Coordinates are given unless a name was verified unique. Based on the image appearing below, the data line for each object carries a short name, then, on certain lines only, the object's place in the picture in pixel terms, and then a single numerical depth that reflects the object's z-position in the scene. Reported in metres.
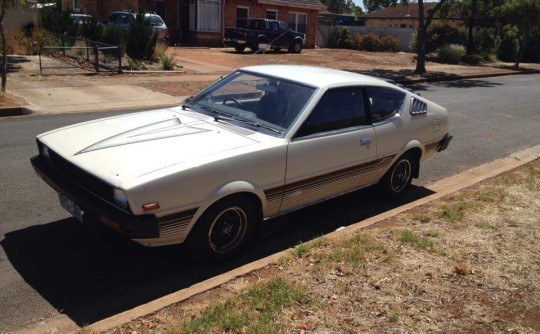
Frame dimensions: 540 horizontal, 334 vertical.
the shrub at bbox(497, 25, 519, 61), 34.56
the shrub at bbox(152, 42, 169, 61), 19.56
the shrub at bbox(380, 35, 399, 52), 37.94
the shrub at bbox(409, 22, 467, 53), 35.41
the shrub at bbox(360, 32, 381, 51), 37.41
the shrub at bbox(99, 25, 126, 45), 18.77
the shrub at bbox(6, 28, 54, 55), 18.62
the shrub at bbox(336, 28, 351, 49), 38.31
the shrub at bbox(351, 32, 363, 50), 37.59
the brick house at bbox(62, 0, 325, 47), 27.94
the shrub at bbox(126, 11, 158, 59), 18.86
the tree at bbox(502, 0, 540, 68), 27.41
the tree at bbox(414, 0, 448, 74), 22.20
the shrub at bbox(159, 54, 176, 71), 18.44
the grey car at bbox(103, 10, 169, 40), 23.55
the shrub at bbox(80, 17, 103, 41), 18.89
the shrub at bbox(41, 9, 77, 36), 19.59
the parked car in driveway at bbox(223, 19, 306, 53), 27.27
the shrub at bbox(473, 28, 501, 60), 34.47
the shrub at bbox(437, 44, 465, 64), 30.90
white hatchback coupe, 3.73
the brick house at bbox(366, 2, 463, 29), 57.84
